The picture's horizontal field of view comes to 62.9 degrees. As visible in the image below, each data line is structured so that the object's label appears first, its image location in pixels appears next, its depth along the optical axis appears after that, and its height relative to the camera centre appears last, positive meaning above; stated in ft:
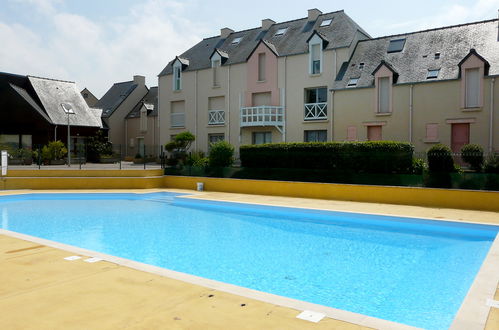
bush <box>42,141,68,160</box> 89.76 +2.26
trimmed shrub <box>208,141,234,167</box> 72.38 +1.29
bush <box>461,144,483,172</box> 54.90 +0.76
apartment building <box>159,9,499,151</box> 70.90 +15.88
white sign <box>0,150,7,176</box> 64.96 -0.64
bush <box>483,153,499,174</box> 50.70 -0.30
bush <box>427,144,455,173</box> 53.01 +0.34
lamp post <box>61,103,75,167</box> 106.22 +14.36
